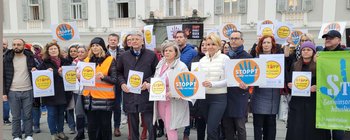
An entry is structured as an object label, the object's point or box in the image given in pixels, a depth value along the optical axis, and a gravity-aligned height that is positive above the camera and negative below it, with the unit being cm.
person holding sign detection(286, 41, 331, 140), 425 -77
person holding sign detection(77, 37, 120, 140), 482 -53
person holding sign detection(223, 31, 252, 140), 459 -68
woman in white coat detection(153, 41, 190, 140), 451 -72
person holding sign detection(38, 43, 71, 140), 566 -69
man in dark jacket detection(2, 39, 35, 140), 539 -49
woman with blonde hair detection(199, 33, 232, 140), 445 -42
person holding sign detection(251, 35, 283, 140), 467 -75
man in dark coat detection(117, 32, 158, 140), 473 -29
